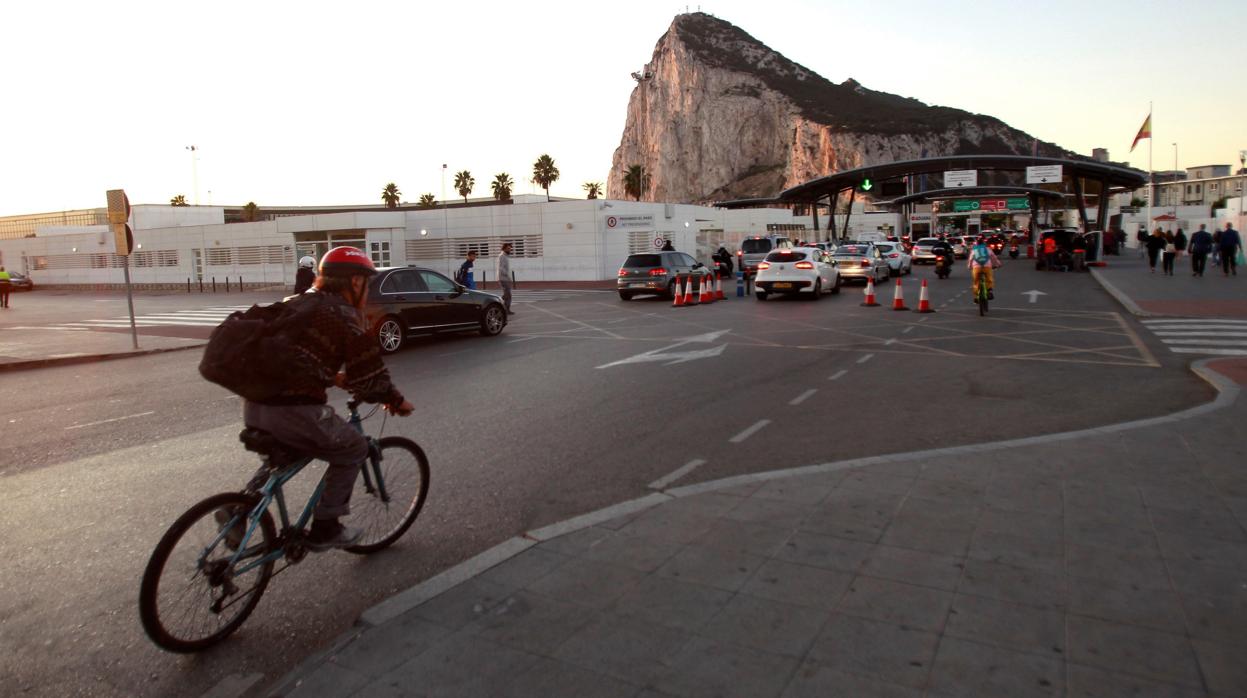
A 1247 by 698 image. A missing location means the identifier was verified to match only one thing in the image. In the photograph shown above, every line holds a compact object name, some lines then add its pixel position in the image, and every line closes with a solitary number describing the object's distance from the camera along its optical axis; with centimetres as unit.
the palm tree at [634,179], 12812
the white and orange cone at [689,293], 2495
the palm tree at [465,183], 11862
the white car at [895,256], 3500
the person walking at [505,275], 2075
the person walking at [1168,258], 3007
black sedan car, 1490
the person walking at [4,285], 3275
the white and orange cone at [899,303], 2058
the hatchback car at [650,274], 2661
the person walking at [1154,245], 3375
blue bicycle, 348
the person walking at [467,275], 2493
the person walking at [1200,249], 2808
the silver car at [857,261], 3097
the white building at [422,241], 4300
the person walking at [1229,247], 2812
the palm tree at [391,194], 12025
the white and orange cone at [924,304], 2008
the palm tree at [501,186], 11489
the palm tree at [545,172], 11269
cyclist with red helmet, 377
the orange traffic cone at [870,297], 2206
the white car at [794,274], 2469
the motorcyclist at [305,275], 1323
